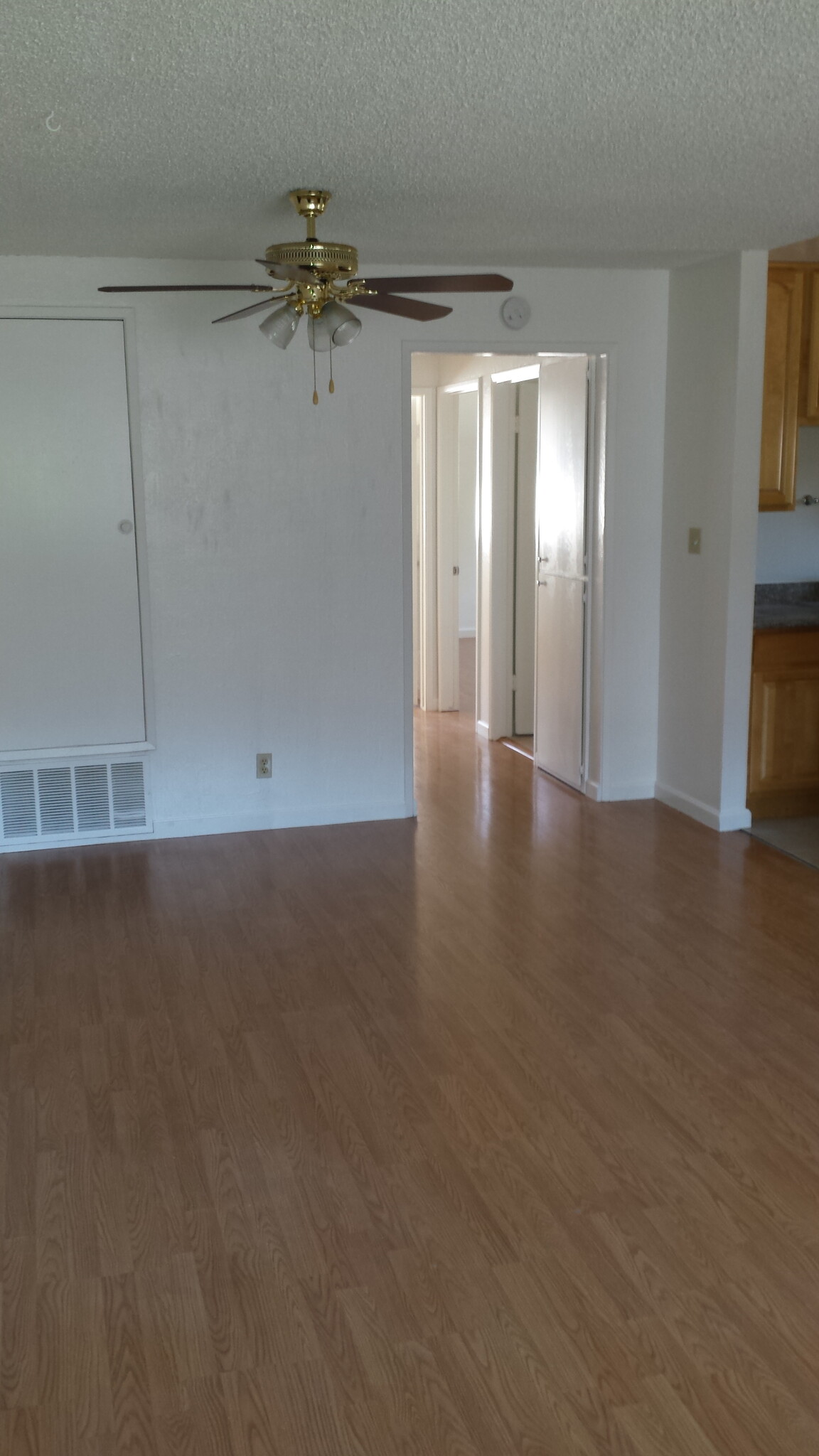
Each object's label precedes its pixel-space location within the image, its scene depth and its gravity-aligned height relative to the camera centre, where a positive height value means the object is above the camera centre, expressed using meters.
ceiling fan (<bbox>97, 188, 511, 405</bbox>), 3.55 +0.78
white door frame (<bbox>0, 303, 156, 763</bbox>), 4.87 +0.33
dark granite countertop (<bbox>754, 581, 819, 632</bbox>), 5.32 -0.31
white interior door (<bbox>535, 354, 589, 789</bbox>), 5.81 -0.10
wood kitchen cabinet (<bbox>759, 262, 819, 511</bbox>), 5.14 +0.72
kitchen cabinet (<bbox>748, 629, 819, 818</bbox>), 5.33 -0.79
